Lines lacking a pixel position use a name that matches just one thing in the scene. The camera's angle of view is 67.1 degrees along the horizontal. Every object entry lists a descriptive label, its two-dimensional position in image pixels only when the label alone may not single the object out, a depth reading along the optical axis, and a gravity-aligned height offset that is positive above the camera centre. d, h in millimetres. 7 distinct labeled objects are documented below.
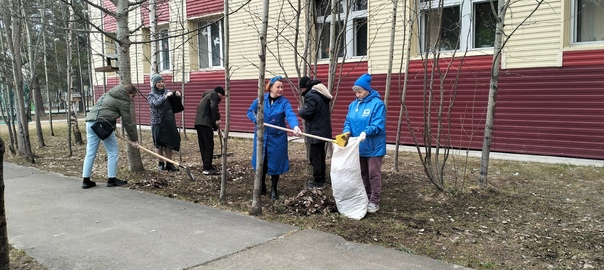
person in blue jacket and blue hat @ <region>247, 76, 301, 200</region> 5938 -573
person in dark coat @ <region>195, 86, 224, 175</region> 7977 -610
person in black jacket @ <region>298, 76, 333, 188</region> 6078 -356
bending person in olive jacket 6848 -495
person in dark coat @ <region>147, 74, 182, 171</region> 8102 -551
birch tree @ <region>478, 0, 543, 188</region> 5832 -80
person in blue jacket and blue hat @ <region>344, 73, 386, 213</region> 5207 -447
